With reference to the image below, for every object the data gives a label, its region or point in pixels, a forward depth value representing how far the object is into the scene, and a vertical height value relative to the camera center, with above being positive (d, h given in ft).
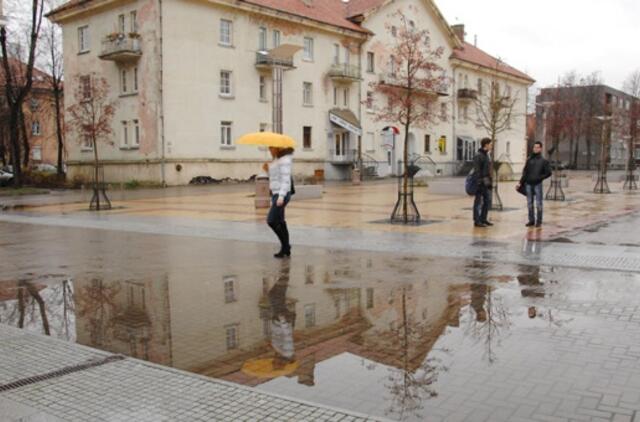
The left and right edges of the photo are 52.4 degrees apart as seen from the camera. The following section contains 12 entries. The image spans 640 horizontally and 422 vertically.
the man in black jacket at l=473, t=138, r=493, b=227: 46.60 -1.08
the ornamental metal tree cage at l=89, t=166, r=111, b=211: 67.31 -3.63
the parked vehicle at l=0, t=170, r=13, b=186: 134.97 -1.20
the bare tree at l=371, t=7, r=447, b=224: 51.36 +7.42
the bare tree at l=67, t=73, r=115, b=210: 101.20 +11.91
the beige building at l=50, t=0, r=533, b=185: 119.85 +18.92
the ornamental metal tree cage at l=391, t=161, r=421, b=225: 50.93 -3.92
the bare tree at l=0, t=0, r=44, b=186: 107.34 +14.33
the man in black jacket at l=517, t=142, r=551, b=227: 46.75 -0.84
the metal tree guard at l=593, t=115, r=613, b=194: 92.14 -1.21
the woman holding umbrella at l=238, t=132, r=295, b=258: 33.37 -0.55
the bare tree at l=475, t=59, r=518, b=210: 64.59 +6.28
